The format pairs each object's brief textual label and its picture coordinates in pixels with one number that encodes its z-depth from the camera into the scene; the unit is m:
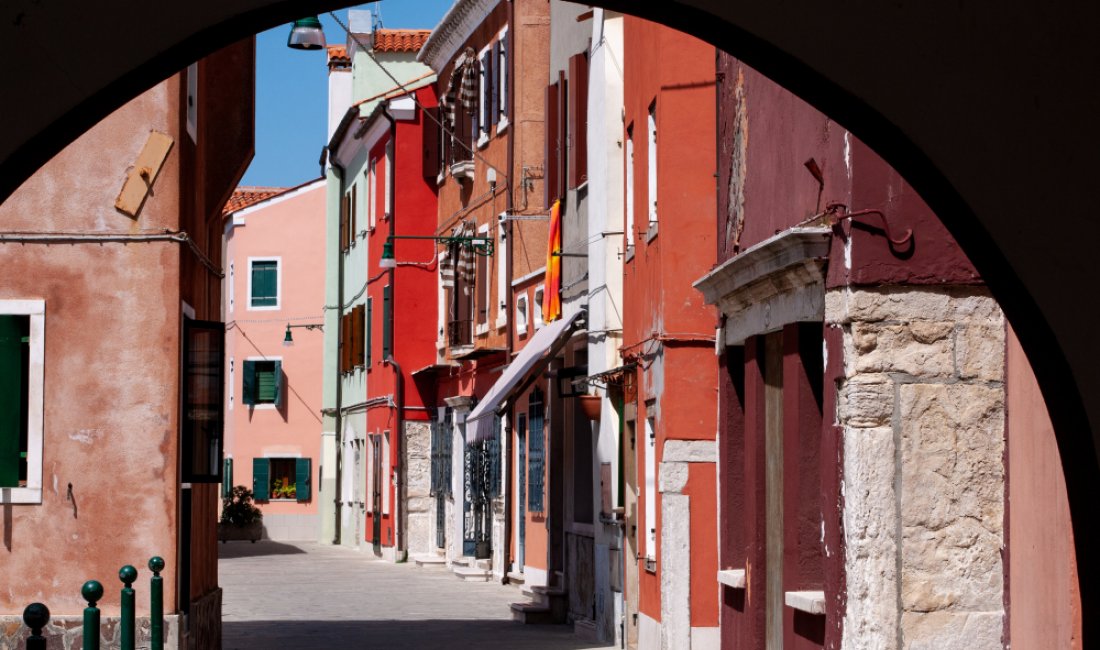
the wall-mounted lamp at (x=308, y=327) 52.58
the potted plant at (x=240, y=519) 48.22
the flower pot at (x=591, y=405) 20.34
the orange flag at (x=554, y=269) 23.55
